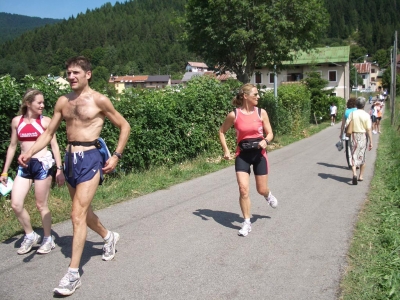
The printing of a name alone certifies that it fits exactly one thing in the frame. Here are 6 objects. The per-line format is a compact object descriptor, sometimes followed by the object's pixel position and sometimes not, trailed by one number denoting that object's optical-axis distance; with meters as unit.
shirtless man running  4.18
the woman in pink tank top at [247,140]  5.70
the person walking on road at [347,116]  10.24
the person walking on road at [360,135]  9.67
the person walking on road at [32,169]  4.94
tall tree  14.31
